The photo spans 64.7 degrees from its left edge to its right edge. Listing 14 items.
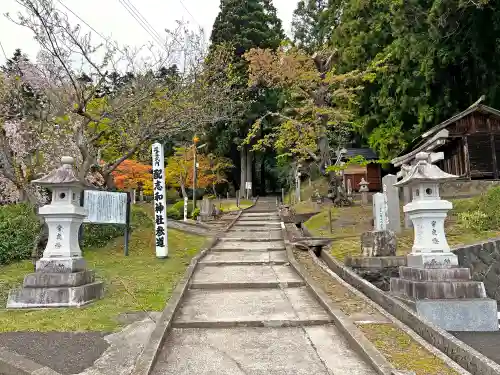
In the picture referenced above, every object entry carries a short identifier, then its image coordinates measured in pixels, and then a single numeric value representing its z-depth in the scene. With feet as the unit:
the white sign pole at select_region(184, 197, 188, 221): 81.10
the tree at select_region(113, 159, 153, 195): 89.20
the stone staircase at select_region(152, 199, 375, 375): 14.44
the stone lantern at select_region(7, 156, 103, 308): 22.17
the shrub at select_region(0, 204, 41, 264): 37.29
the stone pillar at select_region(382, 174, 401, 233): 46.11
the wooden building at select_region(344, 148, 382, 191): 104.12
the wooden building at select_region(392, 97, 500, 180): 66.39
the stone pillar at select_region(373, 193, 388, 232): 39.06
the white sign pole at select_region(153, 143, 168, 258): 38.24
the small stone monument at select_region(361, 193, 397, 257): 33.66
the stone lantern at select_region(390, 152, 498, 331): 22.52
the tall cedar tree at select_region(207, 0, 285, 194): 115.24
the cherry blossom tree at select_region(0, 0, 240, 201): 36.78
